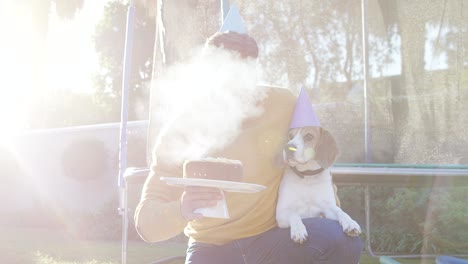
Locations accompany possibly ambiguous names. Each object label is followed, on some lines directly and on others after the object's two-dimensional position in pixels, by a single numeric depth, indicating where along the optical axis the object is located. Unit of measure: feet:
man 7.13
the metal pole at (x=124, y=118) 15.80
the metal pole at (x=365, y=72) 17.21
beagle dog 7.72
